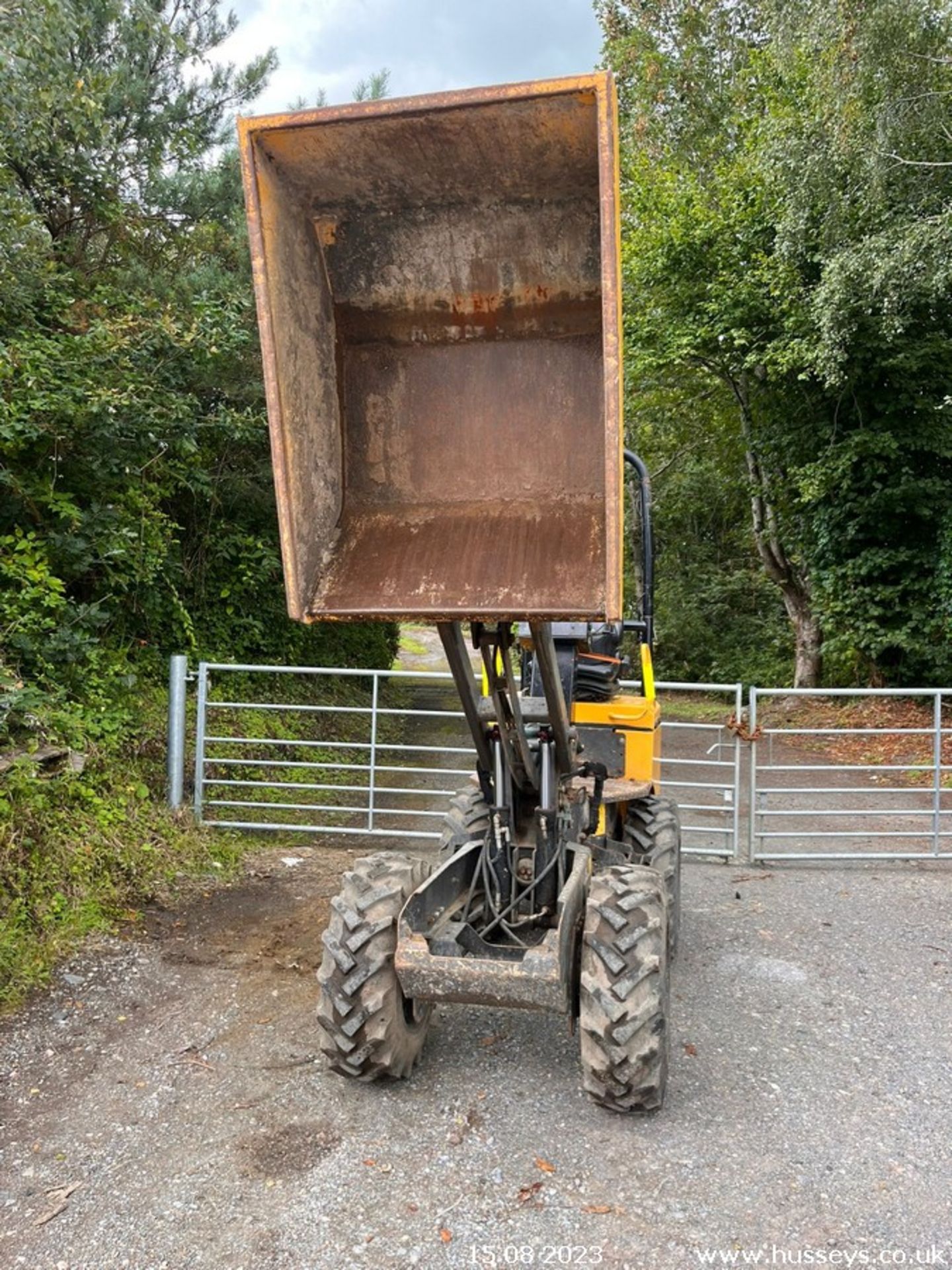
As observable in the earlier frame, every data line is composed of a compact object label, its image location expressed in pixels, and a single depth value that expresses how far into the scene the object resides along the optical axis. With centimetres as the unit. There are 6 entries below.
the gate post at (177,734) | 679
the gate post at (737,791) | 683
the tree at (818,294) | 1052
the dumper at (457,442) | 292
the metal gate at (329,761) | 686
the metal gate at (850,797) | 682
